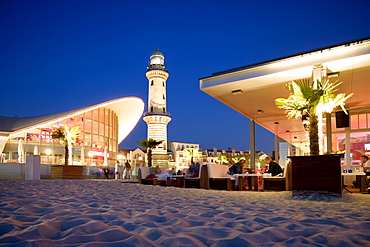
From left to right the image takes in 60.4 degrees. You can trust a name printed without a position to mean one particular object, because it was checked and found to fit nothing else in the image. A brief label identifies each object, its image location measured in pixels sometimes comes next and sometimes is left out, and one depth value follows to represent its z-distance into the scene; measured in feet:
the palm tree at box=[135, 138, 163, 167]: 81.56
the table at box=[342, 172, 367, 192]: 29.29
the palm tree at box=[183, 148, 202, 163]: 175.34
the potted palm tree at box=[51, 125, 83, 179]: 50.44
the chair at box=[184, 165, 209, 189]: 33.50
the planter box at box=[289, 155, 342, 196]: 19.66
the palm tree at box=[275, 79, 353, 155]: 21.80
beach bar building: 28.09
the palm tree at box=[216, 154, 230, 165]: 164.70
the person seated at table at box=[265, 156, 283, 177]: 32.83
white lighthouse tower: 166.71
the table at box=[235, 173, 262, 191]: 32.70
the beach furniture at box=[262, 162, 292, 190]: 30.27
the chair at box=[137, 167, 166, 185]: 39.33
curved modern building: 109.50
